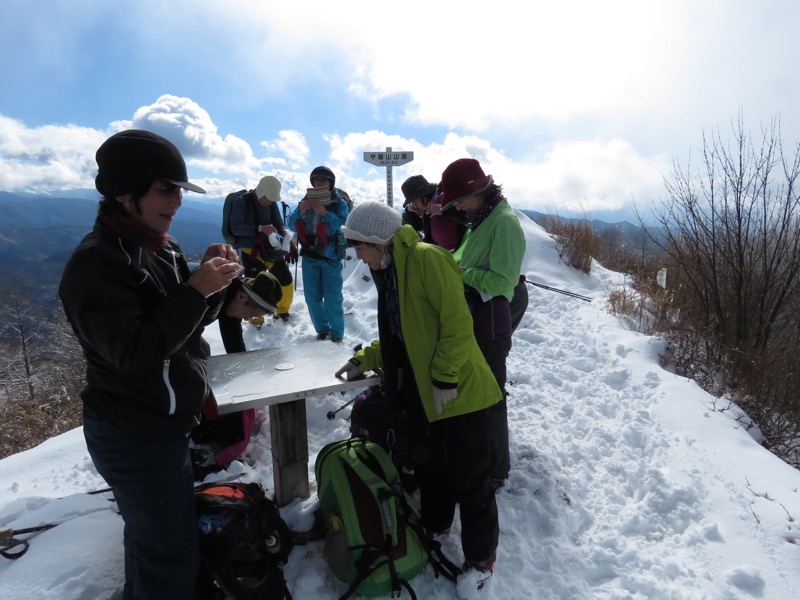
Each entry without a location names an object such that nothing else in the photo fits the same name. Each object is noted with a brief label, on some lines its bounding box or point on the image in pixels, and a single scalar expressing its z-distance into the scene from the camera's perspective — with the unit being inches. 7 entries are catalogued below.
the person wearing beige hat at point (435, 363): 80.7
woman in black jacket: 53.1
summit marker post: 328.2
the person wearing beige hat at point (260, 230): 213.3
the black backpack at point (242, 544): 72.6
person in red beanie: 100.9
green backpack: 81.7
